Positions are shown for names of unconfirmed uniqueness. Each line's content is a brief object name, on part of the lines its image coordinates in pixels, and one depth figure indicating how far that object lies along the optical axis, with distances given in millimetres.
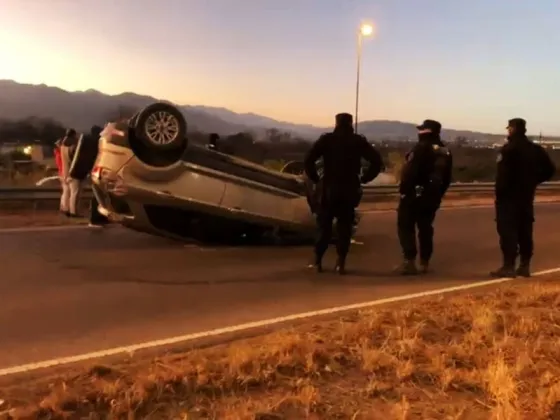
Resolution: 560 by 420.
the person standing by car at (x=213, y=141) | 11008
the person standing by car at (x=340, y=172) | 8219
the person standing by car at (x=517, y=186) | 8227
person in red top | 13007
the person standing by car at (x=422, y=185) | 8406
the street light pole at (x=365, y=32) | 24422
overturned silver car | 9234
